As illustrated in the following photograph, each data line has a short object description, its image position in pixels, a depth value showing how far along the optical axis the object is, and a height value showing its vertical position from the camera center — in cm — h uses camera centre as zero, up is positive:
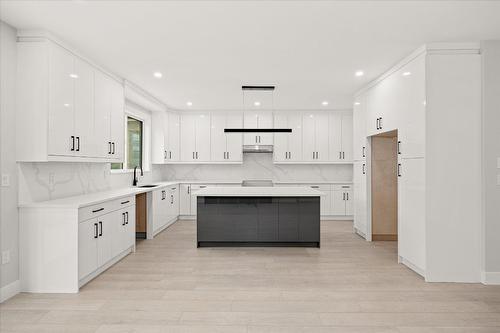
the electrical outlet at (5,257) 303 -85
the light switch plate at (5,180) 303 -12
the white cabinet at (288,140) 773 +63
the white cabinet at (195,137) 775 +70
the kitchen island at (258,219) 490 -80
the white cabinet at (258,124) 771 +100
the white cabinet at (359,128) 554 +67
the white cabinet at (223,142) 774 +58
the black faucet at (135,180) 615 -25
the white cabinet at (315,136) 771 +71
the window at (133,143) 656 +50
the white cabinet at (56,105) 323 +67
